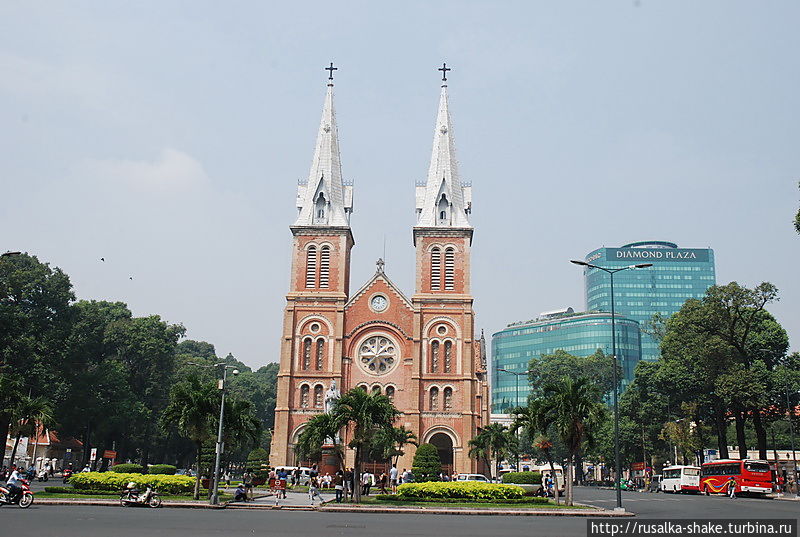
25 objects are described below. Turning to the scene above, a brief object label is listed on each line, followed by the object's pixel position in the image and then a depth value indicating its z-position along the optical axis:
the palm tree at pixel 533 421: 35.28
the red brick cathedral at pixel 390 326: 63.56
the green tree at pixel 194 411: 35.66
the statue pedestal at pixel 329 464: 50.75
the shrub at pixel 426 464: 48.95
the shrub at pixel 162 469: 50.38
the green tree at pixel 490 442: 58.16
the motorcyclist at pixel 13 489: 26.12
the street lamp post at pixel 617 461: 29.88
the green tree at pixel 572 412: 34.00
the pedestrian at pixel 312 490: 33.28
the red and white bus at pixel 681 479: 54.84
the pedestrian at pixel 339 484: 35.26
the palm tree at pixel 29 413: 40.25
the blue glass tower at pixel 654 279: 172.25
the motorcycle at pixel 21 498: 26.11
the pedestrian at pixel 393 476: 48.38
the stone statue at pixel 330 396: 48.97
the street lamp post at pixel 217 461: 30.70
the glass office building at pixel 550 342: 153.38
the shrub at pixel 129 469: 43.25
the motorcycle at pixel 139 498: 28.88
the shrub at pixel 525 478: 54.88
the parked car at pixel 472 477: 49.31
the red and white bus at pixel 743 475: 45.44
